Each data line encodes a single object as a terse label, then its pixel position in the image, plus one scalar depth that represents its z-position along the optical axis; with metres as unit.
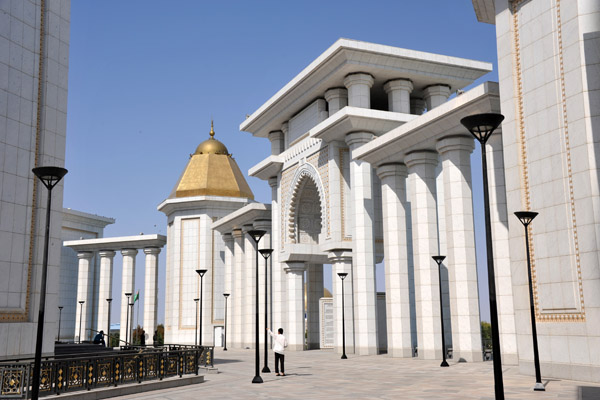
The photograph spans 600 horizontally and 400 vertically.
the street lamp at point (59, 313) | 51.85
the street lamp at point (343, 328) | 26.49
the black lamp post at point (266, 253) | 19.00
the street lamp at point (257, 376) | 16.27
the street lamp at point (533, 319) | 13.23
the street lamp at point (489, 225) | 8.59
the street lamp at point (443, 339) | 20.23
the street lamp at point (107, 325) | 50.05
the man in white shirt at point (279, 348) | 18.00
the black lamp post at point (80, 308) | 51.91
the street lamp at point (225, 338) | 40.25
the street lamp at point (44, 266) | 10.15
